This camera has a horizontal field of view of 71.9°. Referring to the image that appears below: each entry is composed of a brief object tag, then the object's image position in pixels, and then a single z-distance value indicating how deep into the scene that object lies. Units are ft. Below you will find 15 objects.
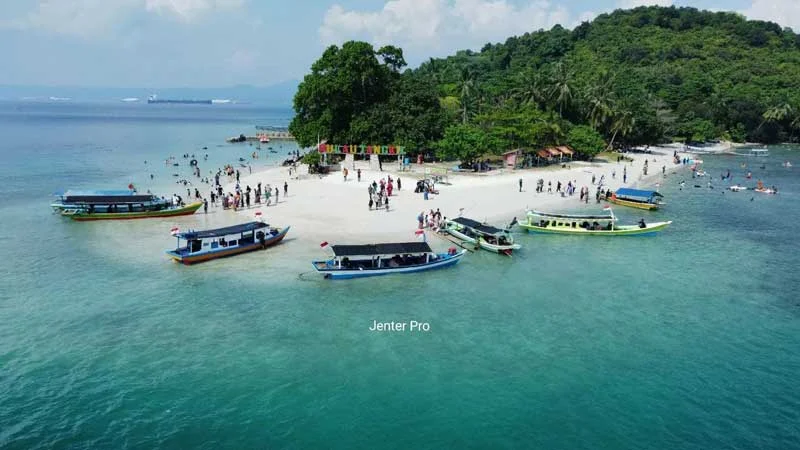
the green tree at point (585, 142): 273.95
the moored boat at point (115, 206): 152.25
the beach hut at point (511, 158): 248.93
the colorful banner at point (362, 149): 236.02
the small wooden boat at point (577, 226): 145.48
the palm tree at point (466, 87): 320.68
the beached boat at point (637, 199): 181.37
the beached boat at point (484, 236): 126.93
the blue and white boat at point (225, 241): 115.75
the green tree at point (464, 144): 226.99
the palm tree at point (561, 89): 312.71
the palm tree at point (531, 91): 325.42
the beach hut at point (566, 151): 270.87
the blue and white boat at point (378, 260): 108.68
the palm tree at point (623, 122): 316.60
